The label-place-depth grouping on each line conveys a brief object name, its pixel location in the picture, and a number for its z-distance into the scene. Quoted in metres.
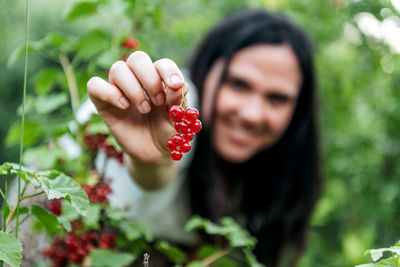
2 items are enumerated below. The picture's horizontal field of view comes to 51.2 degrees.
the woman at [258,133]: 1.83
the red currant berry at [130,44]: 1.19
